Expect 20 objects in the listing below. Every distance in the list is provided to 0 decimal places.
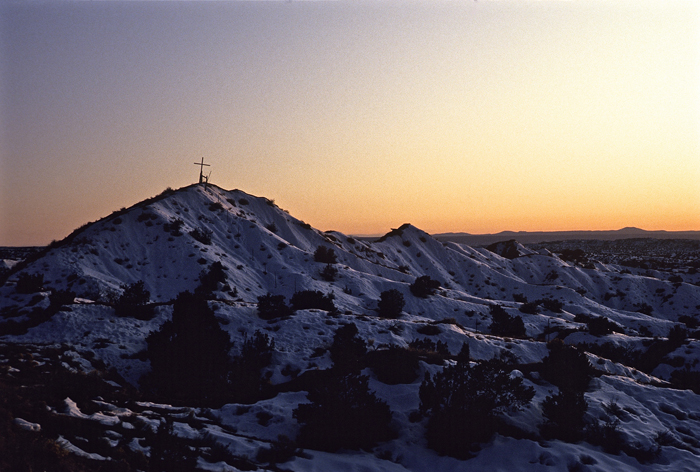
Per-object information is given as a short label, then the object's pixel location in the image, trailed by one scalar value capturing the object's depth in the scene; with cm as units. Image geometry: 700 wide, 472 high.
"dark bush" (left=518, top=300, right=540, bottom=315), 4325
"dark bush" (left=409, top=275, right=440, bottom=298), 4788
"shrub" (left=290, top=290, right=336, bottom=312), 3419
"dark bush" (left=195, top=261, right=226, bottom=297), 3918
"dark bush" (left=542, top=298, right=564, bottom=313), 5000
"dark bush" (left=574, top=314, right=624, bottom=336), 3574
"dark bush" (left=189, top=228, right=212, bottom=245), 5128
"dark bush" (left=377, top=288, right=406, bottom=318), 3700
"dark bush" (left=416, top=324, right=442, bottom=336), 2983
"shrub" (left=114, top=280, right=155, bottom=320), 2695
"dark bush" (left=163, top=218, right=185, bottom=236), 5028
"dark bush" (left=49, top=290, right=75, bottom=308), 2720
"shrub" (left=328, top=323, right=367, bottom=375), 1478
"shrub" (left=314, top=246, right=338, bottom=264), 5562
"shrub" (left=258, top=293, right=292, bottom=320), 2861
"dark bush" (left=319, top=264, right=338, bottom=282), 5034
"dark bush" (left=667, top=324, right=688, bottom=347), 3082
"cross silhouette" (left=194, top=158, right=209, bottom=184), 6950
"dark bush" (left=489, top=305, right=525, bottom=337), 3644
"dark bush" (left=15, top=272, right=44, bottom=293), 3106
